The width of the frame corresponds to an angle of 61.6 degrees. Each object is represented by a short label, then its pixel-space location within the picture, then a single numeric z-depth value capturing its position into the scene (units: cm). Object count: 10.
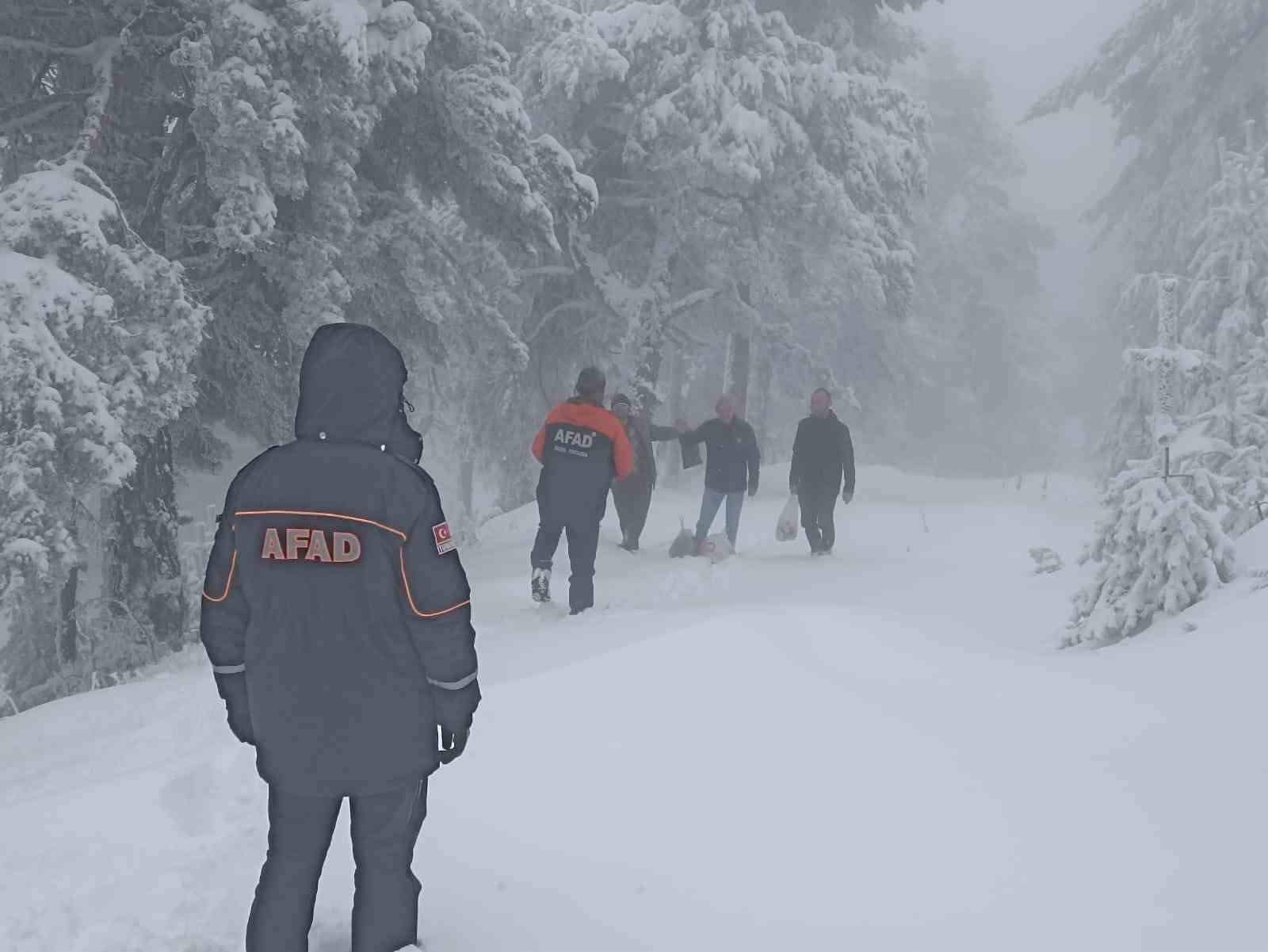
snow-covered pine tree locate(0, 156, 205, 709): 702
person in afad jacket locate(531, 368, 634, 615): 847
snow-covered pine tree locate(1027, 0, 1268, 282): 1936
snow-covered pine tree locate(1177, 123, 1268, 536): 1208
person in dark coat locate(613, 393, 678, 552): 1266
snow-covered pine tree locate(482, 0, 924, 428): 1520
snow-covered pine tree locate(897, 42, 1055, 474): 3469
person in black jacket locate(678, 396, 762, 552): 1230
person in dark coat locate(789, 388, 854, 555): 1216
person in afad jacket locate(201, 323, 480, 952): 281
